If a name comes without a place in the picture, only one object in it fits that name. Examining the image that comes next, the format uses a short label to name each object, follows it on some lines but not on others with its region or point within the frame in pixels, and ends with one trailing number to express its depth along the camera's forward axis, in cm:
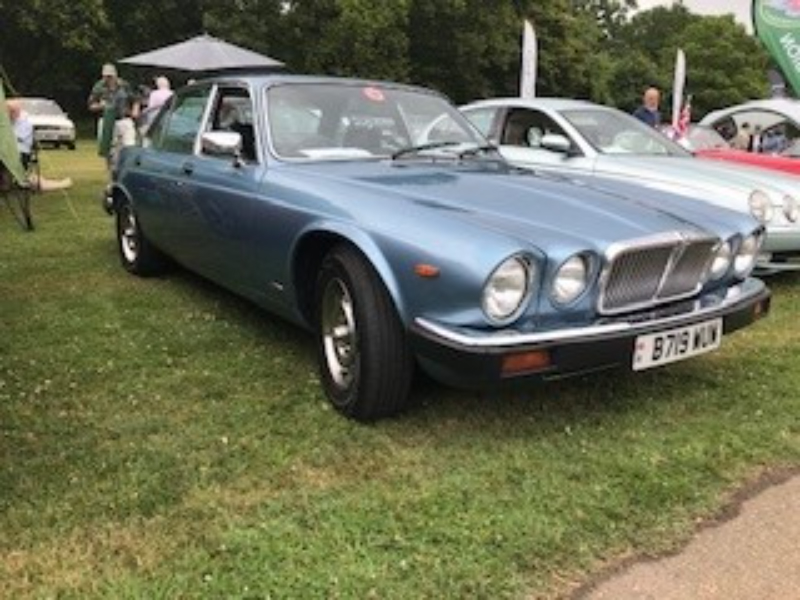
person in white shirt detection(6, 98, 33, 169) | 975
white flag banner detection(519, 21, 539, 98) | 1550
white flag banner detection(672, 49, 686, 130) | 2187
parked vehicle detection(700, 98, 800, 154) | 1248
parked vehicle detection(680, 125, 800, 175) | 838
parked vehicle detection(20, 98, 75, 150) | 2600
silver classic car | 621
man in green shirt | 1156
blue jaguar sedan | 329
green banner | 1210
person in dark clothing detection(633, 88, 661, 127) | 1062
